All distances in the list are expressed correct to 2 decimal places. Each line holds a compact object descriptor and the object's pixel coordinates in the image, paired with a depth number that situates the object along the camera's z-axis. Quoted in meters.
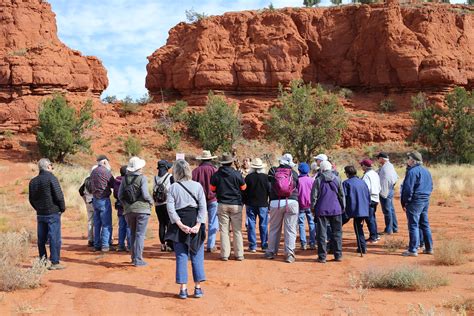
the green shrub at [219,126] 38.94
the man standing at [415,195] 9.34
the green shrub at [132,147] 37.06
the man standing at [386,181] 11.23
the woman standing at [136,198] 8.43
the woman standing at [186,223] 6.70
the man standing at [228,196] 9.05
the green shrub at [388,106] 46.16
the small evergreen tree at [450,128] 34.19
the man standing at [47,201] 8.33
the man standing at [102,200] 9.91
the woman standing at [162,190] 9.26
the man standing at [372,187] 10.77
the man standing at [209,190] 9.63
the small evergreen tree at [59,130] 32.88
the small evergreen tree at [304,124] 31.77
